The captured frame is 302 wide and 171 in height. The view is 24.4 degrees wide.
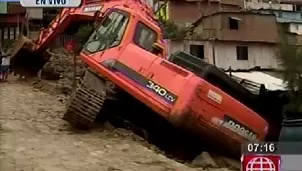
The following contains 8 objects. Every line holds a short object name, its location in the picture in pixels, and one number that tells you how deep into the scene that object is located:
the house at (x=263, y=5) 44.31
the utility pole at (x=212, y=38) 31.98
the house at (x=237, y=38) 32.41
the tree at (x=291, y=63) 17.11
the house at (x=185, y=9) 36.81
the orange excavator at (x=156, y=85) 12.55
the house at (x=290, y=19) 34.32
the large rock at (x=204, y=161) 12.62
